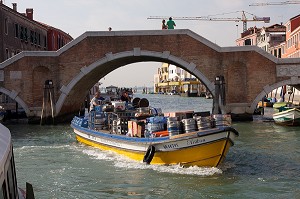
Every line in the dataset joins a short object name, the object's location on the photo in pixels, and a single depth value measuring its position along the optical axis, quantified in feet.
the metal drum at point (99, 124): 46.60
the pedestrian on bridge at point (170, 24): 77.10
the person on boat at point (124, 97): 57.36
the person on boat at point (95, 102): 51.19
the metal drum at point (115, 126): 42.78
